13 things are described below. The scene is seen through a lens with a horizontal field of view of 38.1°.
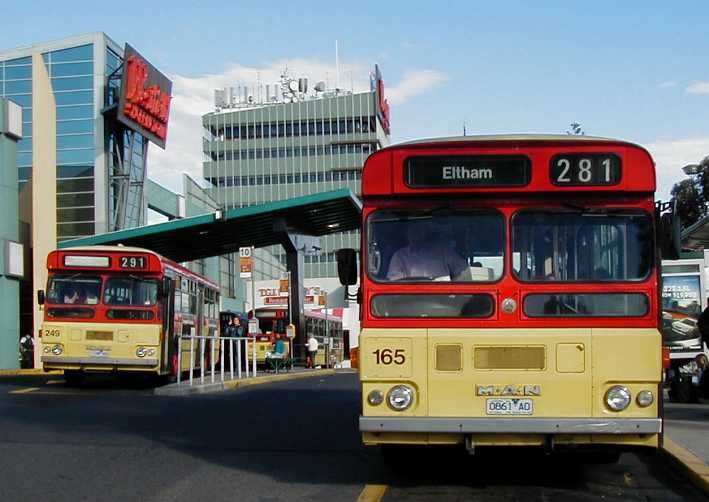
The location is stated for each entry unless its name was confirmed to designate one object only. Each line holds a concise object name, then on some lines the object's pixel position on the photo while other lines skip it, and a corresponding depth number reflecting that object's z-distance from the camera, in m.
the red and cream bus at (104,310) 21.44
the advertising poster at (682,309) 20.98
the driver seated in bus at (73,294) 21.64
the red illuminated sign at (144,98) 46.09
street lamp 38.96
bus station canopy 36.25
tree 40.16
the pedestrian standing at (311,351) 40.81
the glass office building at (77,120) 47.09
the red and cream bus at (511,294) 8.20
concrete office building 117.25
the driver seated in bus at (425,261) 8.54
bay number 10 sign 30.16
